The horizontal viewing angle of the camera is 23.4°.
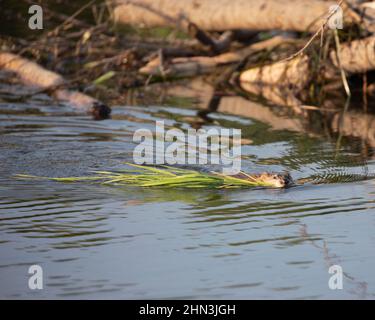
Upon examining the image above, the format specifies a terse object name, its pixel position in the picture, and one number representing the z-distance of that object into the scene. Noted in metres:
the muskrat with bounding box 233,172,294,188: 6.86
